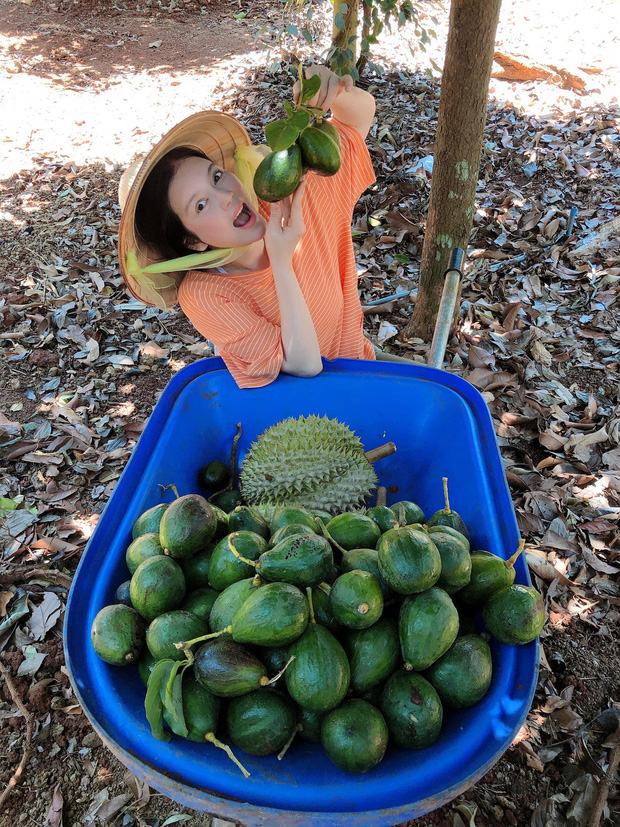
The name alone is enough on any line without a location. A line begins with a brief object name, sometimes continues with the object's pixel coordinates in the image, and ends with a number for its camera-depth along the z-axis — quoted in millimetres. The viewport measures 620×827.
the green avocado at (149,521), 1637
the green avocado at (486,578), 1394
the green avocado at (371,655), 1265
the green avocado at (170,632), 1286
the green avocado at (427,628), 1217
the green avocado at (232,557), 1381
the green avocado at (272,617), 1186
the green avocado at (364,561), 1349
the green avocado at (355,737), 1143
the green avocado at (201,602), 1421
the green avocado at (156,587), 1390
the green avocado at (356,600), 1221
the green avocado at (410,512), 1583
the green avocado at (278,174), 1723
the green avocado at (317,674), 1173
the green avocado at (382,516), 1609
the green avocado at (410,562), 1222
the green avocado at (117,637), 1349
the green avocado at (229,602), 1287
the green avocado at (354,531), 1515
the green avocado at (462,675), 1264
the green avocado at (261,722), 1186
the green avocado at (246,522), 1563
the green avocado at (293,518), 1540
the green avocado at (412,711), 1195
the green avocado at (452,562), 1322
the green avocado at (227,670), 1170
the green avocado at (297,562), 1267
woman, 2006
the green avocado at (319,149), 1734
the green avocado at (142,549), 1523
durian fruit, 2010
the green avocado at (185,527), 1456
